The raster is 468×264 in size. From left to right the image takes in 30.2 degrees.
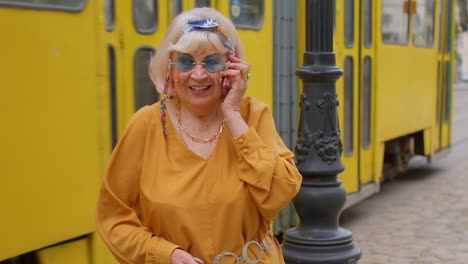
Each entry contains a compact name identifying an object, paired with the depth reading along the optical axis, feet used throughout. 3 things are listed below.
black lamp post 15.07
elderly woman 8.36
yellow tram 10.99
